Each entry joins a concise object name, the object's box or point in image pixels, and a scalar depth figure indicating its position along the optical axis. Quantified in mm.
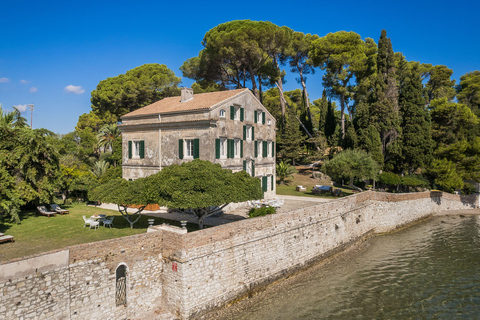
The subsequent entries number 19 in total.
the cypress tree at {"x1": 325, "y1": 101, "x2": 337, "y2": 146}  48500
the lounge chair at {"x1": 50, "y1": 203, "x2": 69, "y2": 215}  21156
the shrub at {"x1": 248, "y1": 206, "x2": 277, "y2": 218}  17891
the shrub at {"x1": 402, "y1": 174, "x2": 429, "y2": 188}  34094
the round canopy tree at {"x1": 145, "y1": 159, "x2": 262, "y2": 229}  15266
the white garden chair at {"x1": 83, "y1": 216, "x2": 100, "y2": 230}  17109
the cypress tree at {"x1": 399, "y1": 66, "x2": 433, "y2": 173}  36438
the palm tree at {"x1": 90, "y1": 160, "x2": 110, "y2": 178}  30317
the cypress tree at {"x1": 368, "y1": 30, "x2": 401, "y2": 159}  37156
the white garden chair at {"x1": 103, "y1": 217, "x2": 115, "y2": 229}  17641
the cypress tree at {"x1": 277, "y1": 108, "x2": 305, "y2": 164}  43750
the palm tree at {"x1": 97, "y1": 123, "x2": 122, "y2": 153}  35938
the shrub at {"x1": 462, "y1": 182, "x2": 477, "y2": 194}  37125
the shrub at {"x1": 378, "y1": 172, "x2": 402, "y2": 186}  34344
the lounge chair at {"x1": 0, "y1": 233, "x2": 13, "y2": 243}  14328
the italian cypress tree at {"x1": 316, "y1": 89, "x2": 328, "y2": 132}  50388
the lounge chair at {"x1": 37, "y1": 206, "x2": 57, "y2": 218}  20092
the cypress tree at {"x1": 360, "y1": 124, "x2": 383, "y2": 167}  36281
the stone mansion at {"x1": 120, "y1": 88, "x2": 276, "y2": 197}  22984
